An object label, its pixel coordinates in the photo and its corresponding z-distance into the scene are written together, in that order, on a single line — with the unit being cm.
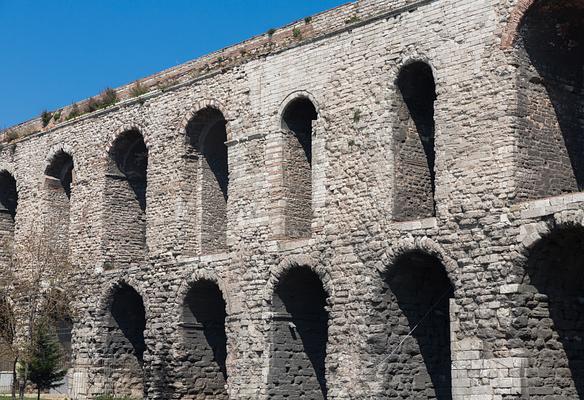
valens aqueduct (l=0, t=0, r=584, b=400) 1856
